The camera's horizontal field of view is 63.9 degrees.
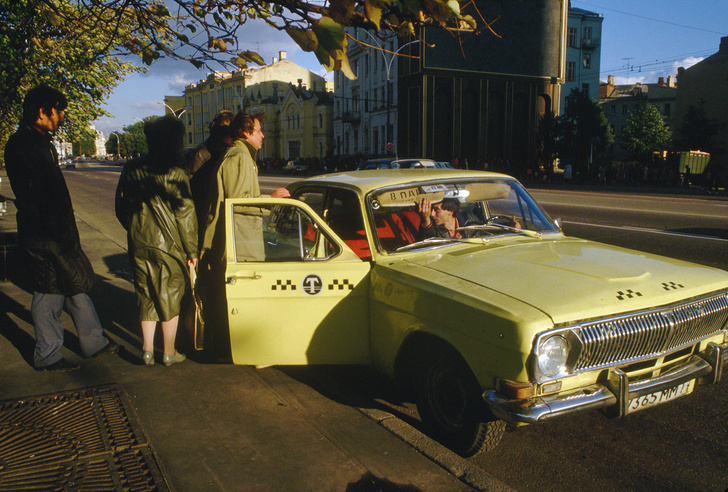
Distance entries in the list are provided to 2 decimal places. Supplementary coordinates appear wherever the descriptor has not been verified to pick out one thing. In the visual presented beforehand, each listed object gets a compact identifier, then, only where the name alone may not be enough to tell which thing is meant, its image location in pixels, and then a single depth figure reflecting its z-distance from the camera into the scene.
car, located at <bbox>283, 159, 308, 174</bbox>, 62.06
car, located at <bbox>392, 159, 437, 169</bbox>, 23.41
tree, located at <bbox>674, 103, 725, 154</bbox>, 47.66
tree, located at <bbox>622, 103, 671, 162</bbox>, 66.44
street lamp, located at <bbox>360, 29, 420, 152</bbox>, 57.52
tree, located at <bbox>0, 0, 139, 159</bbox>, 9.09
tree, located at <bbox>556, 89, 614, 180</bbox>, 48.25
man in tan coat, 4.43
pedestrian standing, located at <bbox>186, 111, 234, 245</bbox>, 5.19
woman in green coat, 4.39
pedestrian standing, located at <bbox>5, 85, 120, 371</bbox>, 4.29
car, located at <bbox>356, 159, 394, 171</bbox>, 24.17
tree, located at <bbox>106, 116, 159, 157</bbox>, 132.77
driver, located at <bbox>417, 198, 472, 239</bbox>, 4.19
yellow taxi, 2.89
